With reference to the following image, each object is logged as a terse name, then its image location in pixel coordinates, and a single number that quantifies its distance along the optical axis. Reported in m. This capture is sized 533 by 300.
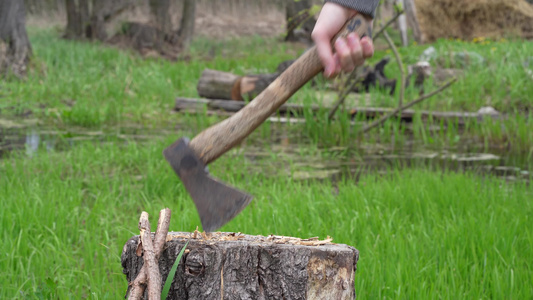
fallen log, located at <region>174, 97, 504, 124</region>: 5.45
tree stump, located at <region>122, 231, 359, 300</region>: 1.40
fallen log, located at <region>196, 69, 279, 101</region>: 6.48
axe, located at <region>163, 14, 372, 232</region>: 1.61
